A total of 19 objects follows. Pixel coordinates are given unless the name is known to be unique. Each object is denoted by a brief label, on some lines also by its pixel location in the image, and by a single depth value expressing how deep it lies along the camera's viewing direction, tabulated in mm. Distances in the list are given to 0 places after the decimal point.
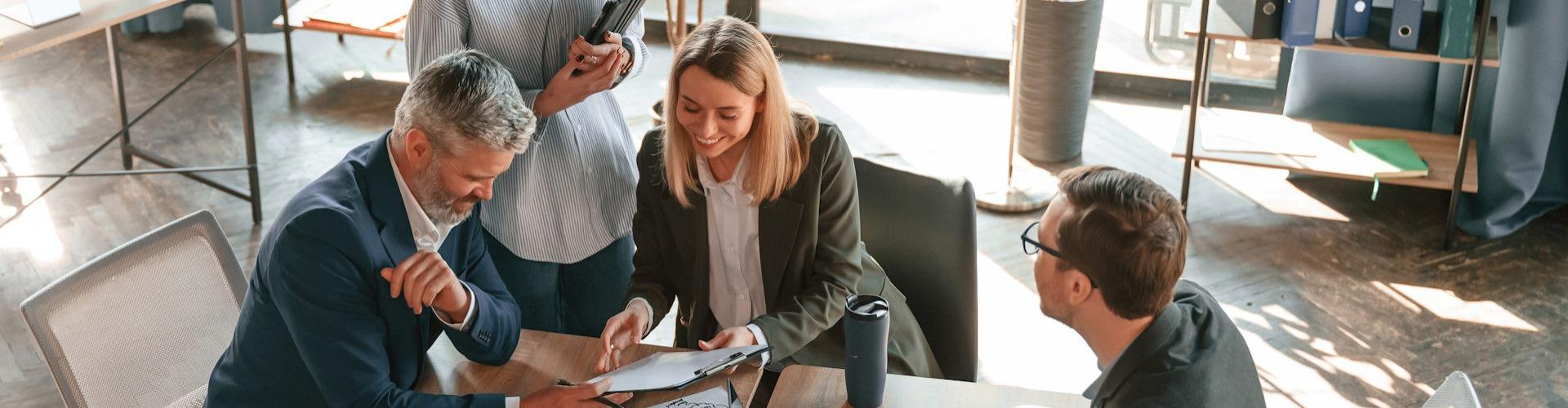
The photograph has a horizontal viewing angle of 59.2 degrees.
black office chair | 2699
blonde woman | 2441
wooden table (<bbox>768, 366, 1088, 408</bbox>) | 2217
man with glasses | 1864
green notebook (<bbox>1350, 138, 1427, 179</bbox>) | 4410
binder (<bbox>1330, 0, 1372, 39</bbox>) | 4285
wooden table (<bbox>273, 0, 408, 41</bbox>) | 5531
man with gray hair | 2070
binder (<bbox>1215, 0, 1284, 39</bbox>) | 4309
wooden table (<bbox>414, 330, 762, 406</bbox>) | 2266
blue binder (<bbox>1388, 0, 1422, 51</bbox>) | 4180
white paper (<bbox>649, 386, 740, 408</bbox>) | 2180
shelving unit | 4246
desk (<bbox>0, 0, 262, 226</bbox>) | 3568
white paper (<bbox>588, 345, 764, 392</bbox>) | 2213
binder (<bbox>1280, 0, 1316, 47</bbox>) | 4254
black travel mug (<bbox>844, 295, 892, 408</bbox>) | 2078
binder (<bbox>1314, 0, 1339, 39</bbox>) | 4297
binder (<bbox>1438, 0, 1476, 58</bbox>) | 4117
